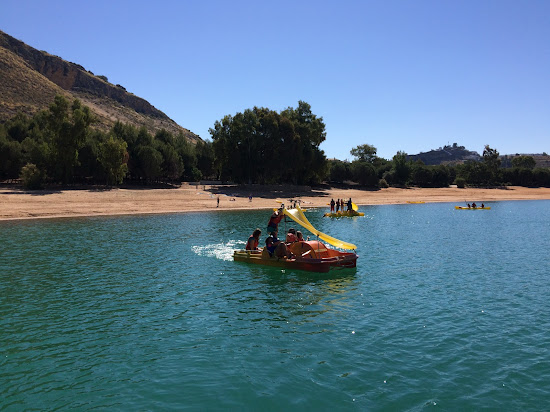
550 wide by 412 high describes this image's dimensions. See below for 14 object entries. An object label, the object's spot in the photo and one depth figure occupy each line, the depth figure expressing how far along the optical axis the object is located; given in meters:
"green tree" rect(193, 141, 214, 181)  113.25
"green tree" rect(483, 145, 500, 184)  129.75
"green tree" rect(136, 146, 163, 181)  84.69
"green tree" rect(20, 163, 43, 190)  66.31
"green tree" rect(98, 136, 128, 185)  75.19
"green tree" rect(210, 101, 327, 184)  89.81
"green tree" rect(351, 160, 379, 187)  114.50
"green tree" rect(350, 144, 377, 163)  151.38
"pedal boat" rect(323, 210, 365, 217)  56.59
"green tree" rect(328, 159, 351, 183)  119.69
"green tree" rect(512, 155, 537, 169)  167.88
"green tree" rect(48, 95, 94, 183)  72.12
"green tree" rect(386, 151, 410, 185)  124.50
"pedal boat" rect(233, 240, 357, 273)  23.17
